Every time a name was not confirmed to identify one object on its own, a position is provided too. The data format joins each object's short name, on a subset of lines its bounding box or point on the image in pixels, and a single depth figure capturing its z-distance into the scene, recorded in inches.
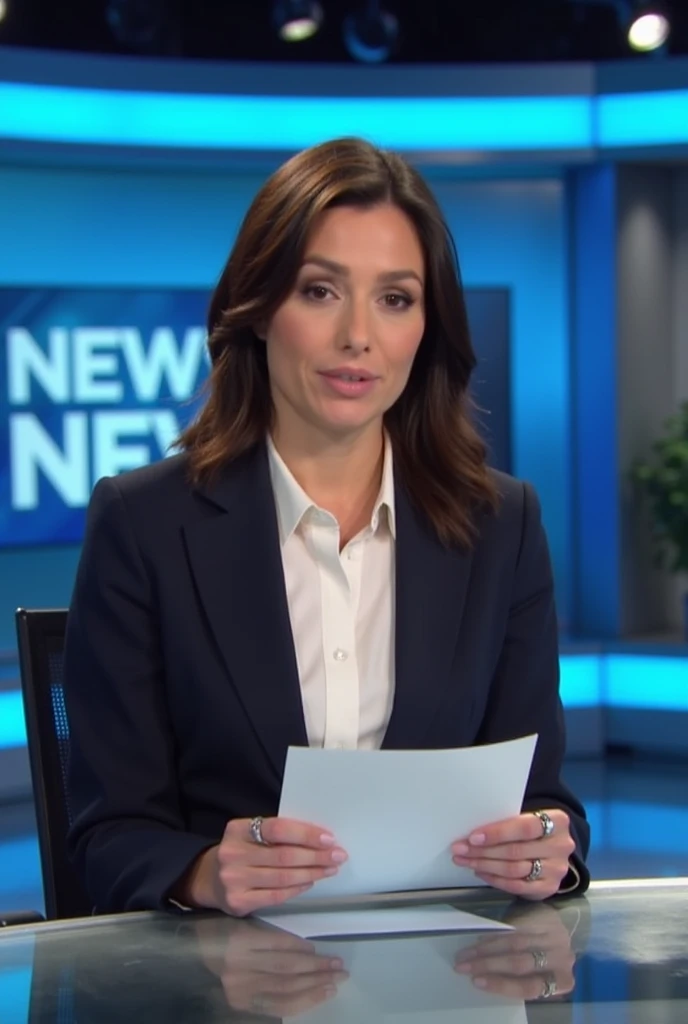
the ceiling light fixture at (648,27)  249.9
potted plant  248.2
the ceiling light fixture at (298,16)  249.4
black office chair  77.7
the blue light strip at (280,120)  229.5
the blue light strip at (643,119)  247.3
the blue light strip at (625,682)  247.8
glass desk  50.3
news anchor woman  66.2
